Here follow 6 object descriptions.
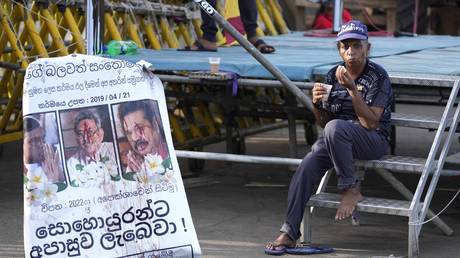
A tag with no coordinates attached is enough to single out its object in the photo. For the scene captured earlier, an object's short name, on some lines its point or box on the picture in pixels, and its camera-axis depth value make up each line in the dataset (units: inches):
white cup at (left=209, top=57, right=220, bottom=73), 519.6
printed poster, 383.2
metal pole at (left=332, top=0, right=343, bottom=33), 695.1
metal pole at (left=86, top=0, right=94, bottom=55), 483.6
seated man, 447.2
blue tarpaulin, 520.4
